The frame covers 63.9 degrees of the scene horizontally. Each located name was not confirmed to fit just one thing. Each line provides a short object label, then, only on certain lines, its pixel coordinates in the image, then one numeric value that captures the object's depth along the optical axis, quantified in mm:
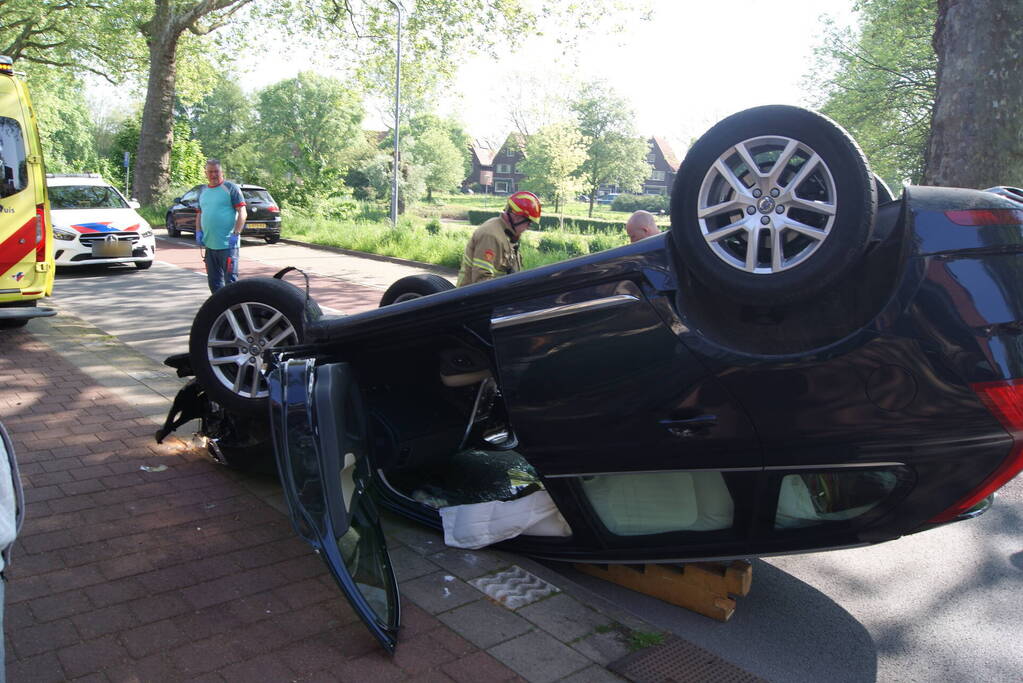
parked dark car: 23062
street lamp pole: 26731
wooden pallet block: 3480
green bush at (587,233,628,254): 24578
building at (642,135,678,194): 81125
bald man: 6135
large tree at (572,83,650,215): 66438
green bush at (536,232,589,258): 24078
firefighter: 5910
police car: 14242
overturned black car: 2738
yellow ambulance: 8500
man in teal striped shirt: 9914
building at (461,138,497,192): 108312
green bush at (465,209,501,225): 58469
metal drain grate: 2988
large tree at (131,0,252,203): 27188
